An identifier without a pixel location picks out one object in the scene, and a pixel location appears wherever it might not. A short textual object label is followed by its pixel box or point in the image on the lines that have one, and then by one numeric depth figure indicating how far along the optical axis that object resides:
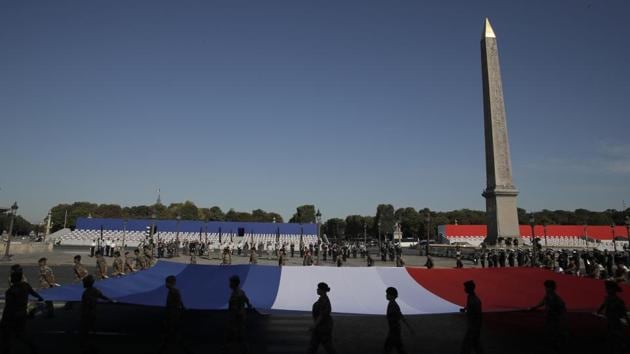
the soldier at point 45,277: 11.84
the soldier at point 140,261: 16.82
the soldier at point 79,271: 12.55
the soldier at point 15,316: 7.59
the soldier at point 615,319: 7.95
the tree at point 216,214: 141.66
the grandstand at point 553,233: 82.25
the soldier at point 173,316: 8.04
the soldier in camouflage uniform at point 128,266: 15.06
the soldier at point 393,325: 7.55
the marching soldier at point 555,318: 8.35
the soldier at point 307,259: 23.19
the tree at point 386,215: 119.94
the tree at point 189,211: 137.12
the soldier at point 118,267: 13.99
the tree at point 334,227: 139.06
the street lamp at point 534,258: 27.49
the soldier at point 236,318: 7.83
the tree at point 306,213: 146.38
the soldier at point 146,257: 17.28
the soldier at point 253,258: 24.75
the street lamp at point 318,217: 33.87
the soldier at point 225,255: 23.57
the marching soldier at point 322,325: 7.17
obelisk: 38.44
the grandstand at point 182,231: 68.50
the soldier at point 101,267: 13.84
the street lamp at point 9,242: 32.58
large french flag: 10.06
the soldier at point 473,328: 7.60
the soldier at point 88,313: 7.84
